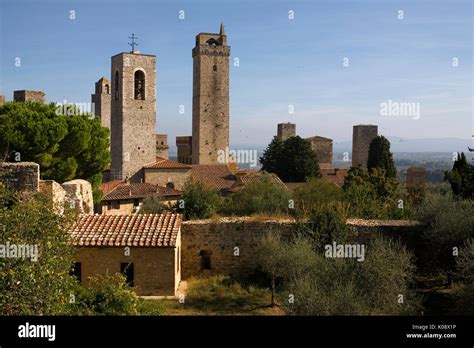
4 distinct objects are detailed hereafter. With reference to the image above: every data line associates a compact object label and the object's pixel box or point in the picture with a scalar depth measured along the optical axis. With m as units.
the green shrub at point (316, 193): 21.73
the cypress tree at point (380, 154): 40.66
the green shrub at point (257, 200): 20.72
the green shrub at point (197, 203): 20.75
